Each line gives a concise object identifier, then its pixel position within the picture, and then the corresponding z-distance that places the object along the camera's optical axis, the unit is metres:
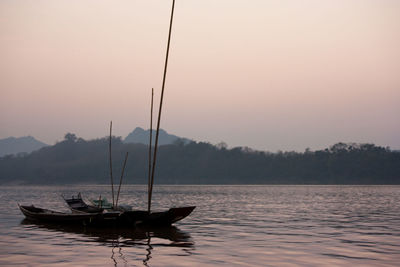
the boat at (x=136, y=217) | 32.25
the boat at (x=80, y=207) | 40.40
